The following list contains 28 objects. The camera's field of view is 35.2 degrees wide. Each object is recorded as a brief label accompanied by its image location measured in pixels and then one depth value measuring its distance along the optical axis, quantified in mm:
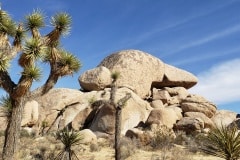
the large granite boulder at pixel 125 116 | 24125
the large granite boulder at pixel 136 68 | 31109
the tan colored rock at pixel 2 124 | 26053
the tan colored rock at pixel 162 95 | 31127
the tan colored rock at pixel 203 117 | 24906
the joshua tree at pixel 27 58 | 12125
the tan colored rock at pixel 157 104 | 29338
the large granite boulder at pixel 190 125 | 23125
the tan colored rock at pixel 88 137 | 20045
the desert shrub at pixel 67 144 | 15109
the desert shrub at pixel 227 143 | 9203
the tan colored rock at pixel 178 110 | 26375
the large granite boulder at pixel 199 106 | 27703
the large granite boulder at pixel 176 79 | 33688
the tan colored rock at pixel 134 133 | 20766
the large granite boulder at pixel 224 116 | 28112
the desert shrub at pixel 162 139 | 19078
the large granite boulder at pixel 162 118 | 23422
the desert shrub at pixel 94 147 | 18328
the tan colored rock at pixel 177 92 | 32312
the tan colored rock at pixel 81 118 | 26230
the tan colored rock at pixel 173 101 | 30988
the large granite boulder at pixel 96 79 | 30203
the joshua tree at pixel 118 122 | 15570
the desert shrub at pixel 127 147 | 16916
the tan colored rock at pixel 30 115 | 26953
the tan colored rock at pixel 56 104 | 27781
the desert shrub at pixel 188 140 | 19405
